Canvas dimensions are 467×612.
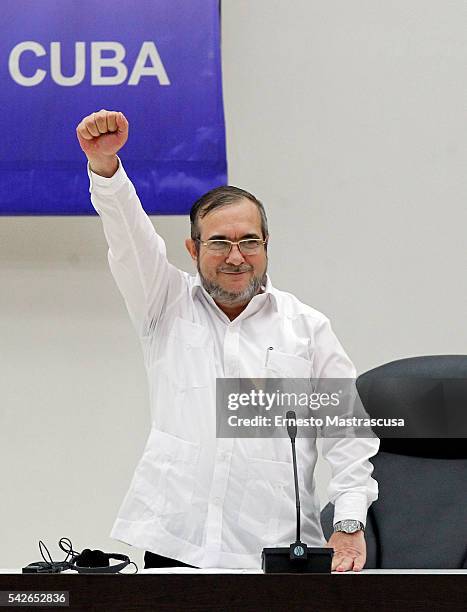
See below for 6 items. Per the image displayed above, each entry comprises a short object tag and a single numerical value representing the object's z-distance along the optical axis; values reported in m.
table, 6.08
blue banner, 7.61
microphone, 6.17
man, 6.69
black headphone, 6.17
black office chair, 7.04
